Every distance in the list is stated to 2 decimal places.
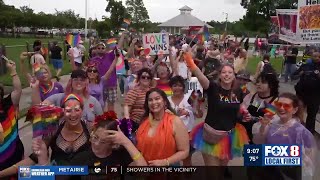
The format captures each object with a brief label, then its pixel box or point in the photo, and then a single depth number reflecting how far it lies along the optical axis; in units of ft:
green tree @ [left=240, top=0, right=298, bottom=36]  125.97
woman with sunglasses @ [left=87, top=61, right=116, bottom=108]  12.70
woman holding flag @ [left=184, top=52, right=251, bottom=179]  8.71
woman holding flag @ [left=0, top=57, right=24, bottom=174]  7.48
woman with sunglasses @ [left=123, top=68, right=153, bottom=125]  10.24
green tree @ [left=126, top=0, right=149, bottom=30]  123.94
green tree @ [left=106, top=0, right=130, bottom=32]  82.47
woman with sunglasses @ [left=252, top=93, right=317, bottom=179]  6.64
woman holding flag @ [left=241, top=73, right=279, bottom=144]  9.18
